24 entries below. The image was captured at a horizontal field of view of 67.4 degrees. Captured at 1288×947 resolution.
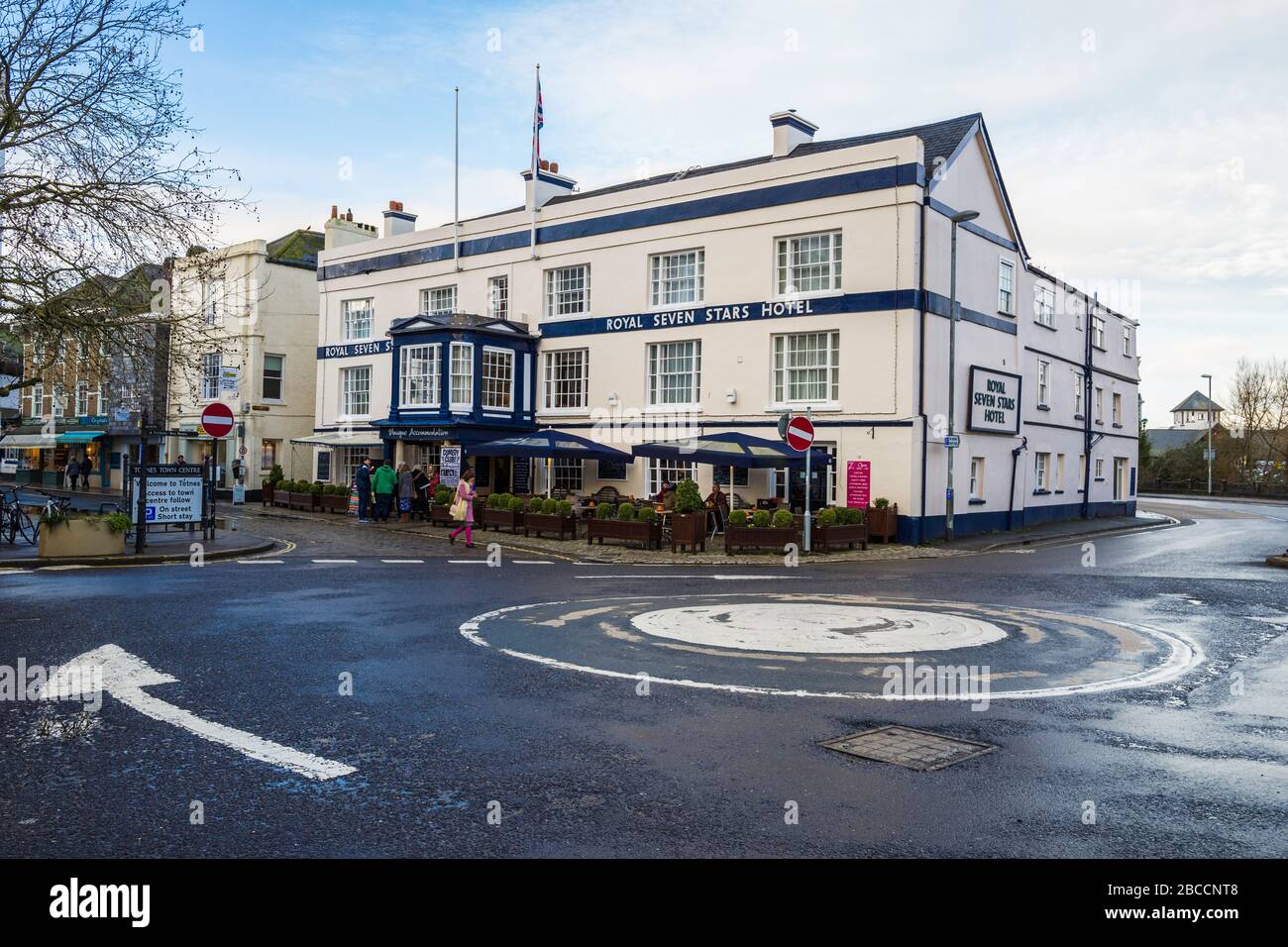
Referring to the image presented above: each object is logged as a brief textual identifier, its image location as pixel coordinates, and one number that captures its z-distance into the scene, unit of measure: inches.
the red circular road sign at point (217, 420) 815.1
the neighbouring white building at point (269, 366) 1660.9
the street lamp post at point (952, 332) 981.8
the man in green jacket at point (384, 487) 1162.0
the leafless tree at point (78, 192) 617.6
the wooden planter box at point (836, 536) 880.3
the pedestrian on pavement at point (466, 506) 891.4
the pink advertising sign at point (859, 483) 998.4
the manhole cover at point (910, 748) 241.8
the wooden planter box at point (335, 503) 1279.5
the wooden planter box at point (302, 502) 1328.1
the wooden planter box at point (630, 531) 888.3
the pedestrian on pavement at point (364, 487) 1177.4
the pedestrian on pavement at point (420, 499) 1226.0
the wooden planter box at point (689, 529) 863.1
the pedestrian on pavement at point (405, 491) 1179.9
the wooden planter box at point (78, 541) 701.3
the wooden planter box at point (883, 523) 969.5
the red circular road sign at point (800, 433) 837.8
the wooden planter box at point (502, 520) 1022.4
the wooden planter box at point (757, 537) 855.7
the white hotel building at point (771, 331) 1004.6
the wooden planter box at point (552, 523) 976.9
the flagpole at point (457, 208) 1374.3
